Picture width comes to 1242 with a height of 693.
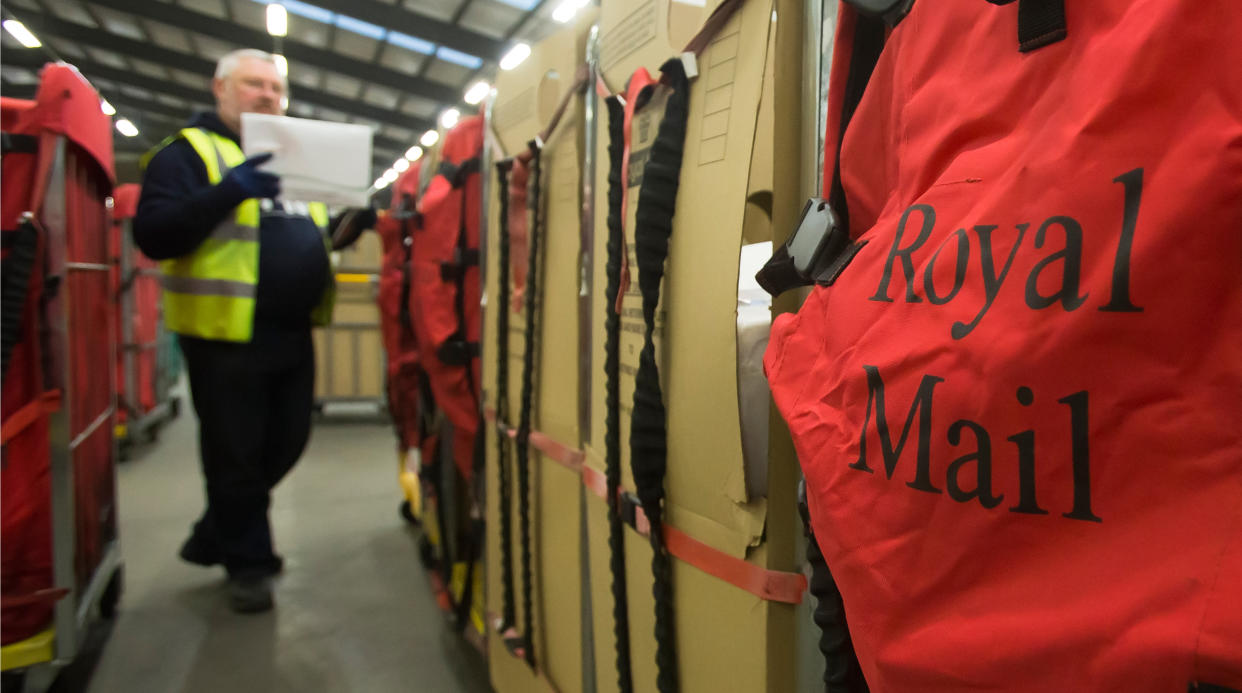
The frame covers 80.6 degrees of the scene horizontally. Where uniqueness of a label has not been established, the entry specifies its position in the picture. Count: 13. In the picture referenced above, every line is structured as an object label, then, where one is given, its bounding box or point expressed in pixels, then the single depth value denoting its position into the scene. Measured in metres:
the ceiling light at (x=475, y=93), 8.72
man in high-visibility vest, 1.99
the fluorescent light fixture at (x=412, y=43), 8.23
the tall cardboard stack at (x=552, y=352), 1.22
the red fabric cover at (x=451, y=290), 1.82
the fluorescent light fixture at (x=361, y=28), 7.90
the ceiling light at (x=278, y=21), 7.60
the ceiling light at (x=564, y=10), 6.53
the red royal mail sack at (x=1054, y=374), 0.33
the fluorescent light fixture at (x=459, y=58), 8.36
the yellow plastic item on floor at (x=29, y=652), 1.53
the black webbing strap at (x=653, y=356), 0.82
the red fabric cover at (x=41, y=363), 1.57
